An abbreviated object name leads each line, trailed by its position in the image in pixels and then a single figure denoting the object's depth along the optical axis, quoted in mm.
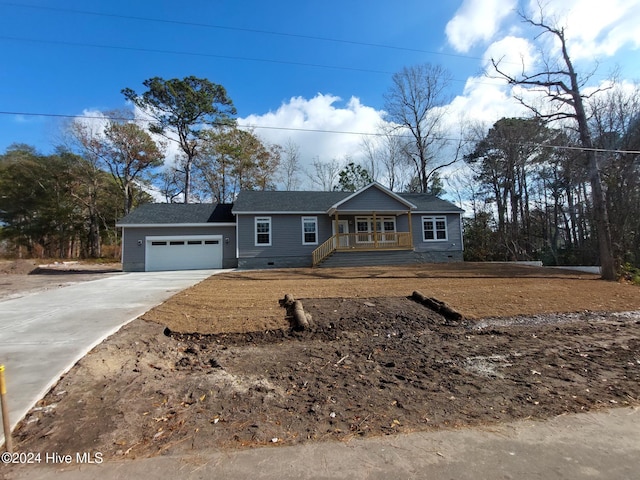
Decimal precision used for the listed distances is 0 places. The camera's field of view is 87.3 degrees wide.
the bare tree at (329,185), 35625
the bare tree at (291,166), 36188
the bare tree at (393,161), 31359
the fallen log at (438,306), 6954
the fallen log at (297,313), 6113
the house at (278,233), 19500
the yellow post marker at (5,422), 2496
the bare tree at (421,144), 29328
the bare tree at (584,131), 13445
